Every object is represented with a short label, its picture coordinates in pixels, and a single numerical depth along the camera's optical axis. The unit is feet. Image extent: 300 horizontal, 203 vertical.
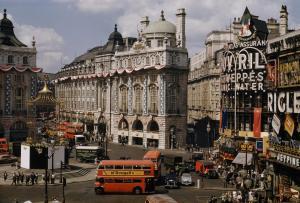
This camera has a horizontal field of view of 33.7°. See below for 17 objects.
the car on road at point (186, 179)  190.80
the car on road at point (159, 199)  123.91
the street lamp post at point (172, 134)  323.33
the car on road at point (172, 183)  184.98
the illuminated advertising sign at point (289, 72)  160.94
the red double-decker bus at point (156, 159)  190.15
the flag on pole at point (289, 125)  159.22
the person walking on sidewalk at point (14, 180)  193.26
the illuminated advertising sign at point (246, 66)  234.58
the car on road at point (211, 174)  207.51
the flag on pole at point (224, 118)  254.06
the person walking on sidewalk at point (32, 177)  192.95
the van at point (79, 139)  329.93
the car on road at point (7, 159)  245.45
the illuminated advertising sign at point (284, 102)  159.43
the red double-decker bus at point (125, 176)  172.04
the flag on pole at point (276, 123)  171.73
